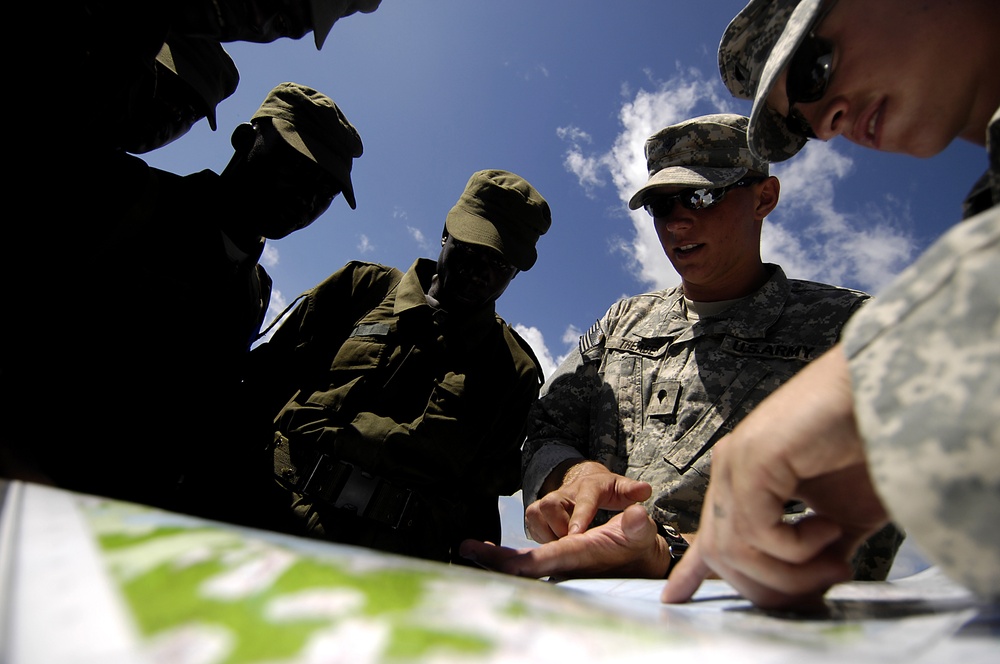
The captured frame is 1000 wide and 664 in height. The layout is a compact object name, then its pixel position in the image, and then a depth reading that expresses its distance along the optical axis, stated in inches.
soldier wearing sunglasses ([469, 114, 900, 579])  21.9
